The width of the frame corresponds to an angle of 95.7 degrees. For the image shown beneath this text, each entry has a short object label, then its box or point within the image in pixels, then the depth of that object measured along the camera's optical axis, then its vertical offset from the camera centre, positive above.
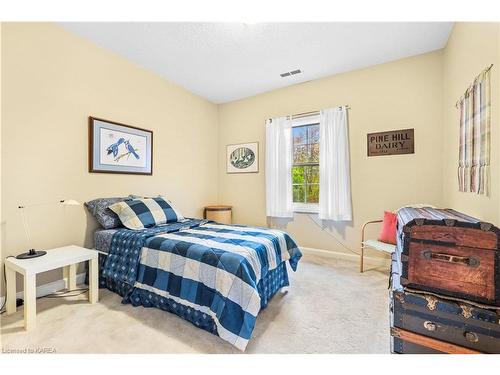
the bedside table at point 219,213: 3.97 -0.47
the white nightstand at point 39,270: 1.68 -0.66
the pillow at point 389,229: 2.60 -0.49
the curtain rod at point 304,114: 3.46 +1.14
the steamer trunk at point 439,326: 1.03 -0.68
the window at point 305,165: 3.58 +0.36
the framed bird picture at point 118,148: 2.62 +0.50
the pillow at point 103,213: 2.48 -0.28
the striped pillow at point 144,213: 2.48 -0.29
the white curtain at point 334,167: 3.22 +0.29
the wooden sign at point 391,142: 2.87 +0.58
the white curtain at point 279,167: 3.71 +0.33
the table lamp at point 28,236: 1.88 -0.45
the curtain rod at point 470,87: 1.47 +0.77
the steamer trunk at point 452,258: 1.05 -0.36
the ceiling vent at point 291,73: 3.22 +1.65
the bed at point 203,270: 1.54 -0.68
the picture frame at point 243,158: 4.08 +0.55
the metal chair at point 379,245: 2.44 -0.66
